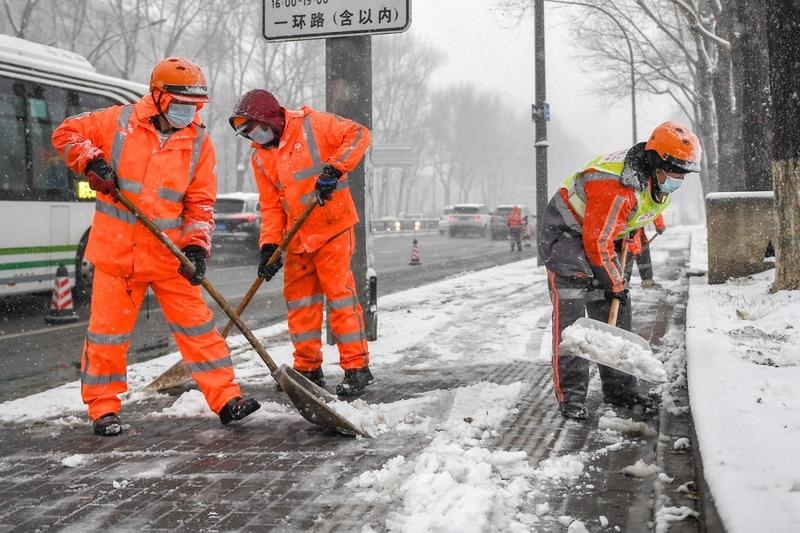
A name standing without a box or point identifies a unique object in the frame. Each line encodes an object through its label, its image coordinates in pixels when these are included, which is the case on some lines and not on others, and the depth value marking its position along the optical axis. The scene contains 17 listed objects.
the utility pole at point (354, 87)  6.34
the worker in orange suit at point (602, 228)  4.30
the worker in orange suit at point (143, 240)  4.24
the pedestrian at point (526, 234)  26.76
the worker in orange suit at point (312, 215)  4.88
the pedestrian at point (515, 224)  24.16
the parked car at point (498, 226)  33.06
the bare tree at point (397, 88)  53.22
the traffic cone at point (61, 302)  9.23
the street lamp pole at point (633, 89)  29.58
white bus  9.70
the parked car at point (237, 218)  20.00
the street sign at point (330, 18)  6.07
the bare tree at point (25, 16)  23.75
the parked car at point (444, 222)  39.88
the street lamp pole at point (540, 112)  15.02
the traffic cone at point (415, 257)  18.42
